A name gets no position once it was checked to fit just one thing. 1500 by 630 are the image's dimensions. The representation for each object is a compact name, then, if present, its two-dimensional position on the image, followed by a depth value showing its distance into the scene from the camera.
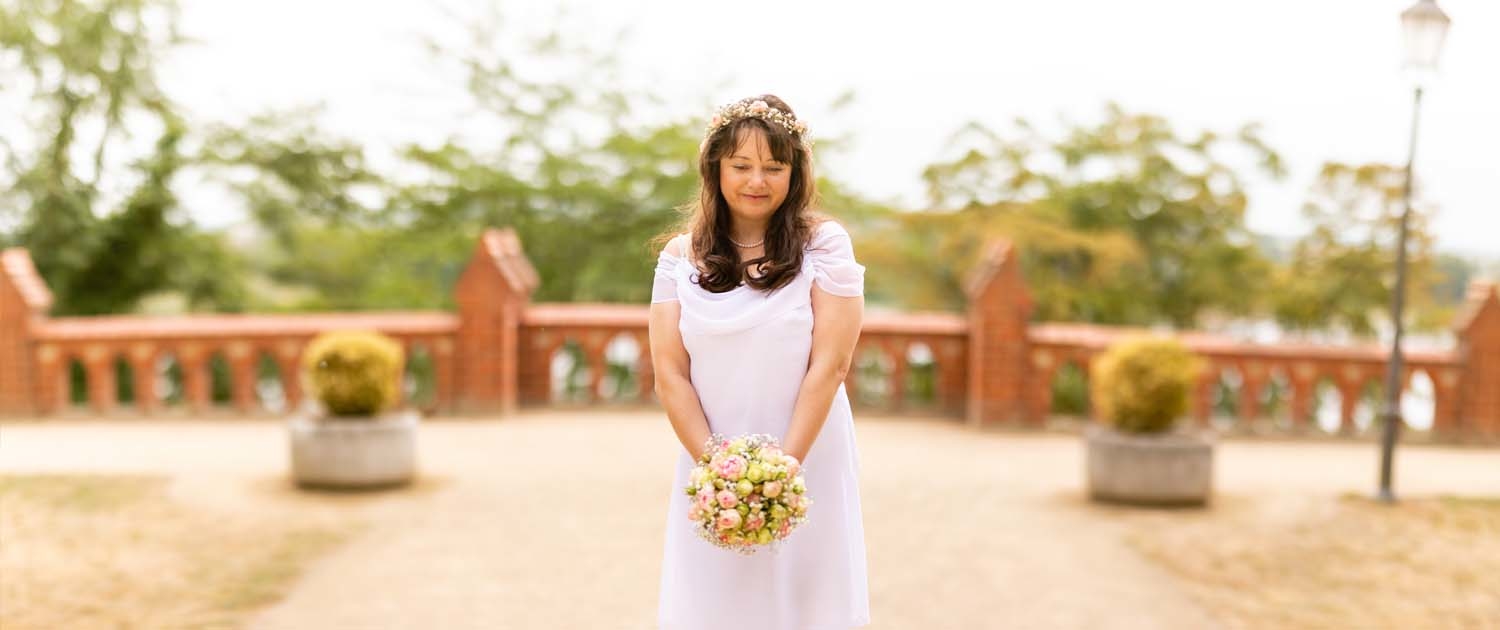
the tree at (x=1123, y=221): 17.14
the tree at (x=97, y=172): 17.86
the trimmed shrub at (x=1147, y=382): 8.20
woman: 3.41
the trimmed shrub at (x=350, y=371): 8.23
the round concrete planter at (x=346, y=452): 8.15
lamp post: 8.77
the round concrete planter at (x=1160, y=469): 8.10
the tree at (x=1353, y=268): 16.52
